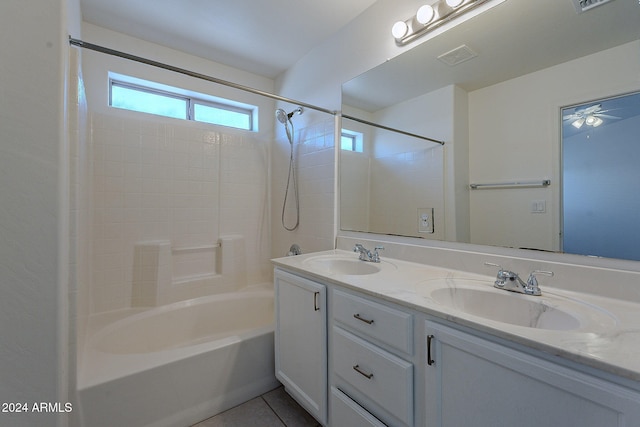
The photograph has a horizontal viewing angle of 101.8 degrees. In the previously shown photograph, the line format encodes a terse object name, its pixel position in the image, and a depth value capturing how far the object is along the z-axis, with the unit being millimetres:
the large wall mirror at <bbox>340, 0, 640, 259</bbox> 947
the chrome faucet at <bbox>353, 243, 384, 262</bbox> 1530
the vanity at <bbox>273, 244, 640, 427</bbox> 572
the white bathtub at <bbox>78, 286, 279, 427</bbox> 1227
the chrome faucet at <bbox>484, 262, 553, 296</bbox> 953
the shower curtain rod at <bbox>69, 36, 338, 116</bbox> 1166
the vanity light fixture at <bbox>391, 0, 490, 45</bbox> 1297
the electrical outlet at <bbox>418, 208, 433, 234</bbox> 1455
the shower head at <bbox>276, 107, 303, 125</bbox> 2274
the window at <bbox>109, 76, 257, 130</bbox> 2055
